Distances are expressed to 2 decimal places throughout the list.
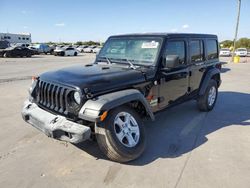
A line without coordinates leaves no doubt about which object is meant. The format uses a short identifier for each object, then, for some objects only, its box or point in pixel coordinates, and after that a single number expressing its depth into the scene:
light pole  20.97
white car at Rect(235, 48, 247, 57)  28.77
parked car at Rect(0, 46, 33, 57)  22.07
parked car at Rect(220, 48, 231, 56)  28.45
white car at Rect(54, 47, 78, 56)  27.91
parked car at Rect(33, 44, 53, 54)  30.28
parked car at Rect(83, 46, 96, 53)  39.42
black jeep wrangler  2.63
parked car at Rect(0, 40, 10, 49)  24.60
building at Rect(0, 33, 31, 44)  44.93
